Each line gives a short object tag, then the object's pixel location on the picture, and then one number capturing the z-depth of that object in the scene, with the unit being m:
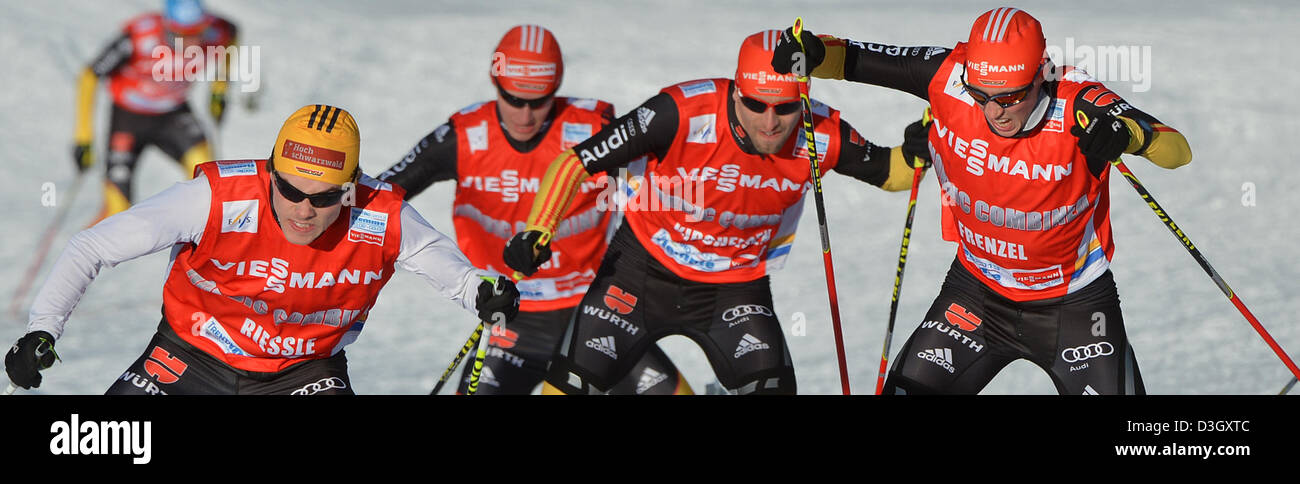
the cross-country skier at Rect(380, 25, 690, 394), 12.41
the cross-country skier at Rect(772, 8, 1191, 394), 9.72
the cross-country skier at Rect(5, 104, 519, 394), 9.17
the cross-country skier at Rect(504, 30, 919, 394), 11.10
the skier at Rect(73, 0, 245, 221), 18.70
